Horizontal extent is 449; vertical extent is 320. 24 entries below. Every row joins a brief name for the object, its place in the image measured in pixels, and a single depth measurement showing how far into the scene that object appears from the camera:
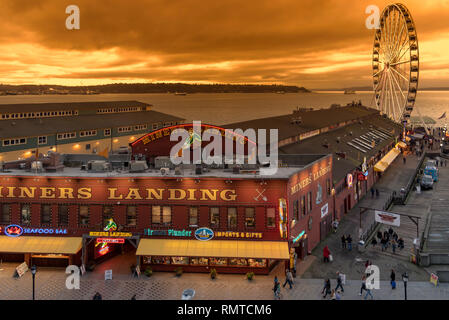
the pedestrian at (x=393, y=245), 38.91
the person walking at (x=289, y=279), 30.28
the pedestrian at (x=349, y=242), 39.12
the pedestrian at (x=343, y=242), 39.72
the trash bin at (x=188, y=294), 26.73
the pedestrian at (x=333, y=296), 27.84
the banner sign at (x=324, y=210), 42.06
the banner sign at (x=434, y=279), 31.43
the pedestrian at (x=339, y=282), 29.38
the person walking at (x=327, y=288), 28.86
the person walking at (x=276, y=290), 28.34
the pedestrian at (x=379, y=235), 41.12
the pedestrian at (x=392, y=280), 30.62
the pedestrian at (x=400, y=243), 39.50
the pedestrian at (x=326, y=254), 36.22
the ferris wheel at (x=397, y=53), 85.00
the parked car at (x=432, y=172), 71.81
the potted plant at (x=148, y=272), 32.38
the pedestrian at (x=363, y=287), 29.06
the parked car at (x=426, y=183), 66.00
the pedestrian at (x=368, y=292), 28.72
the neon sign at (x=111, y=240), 33.07
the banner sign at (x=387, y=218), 38.69
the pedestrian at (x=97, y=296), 27.09
